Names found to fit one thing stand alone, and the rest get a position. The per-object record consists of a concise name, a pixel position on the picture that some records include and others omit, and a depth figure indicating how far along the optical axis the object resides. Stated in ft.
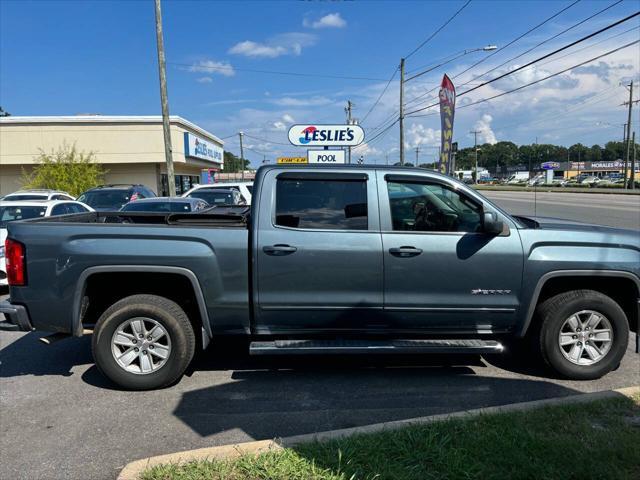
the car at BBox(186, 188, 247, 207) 48.16
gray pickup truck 13.88
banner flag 44.98
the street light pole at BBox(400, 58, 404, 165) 99.96
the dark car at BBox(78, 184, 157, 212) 50.78
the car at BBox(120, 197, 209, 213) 34.89
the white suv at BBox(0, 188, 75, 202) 47.53
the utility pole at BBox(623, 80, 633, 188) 190.12
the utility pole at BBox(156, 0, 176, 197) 61.67
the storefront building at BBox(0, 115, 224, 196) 90.79
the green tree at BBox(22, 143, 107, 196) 80.28
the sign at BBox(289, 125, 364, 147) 55.62
